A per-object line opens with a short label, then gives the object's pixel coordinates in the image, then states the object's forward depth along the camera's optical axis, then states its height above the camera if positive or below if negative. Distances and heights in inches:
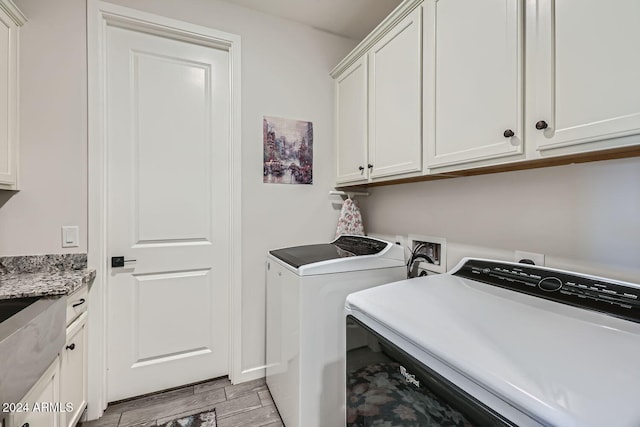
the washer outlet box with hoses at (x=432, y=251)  62.6 -9.3
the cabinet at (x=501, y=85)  30.2 +17.7
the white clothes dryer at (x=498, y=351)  20.0 -12.5
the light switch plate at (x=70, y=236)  61.9 -5.6
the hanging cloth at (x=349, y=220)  82.6 -2.7
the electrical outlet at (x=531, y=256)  45.8 -7.6
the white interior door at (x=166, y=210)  68.1 +0.2
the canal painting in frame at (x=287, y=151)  80.4 +17.6
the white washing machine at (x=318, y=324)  54.6 -22.6
